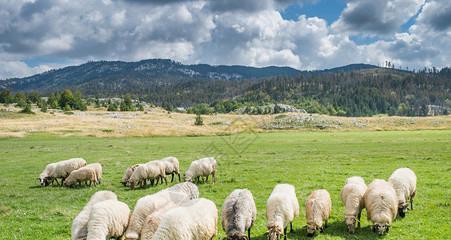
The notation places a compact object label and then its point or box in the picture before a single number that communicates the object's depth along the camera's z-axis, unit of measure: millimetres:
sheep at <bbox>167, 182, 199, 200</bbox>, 16830
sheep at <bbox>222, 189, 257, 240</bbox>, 13072
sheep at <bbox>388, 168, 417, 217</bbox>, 16844
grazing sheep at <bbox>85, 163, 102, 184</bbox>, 27625
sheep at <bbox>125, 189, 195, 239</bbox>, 13273
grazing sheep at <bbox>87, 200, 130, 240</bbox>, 12480
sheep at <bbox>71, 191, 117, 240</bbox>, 12633
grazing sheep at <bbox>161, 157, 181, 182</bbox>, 28877
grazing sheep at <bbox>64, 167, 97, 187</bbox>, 26975
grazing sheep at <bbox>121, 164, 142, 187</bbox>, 26891
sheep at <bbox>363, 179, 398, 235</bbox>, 14430
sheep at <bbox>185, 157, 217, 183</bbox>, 26828
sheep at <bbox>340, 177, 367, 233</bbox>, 14998
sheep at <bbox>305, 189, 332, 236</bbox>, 14562
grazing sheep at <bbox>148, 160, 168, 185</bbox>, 27266
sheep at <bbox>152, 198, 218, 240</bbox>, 11438
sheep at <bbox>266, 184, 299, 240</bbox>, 13586
